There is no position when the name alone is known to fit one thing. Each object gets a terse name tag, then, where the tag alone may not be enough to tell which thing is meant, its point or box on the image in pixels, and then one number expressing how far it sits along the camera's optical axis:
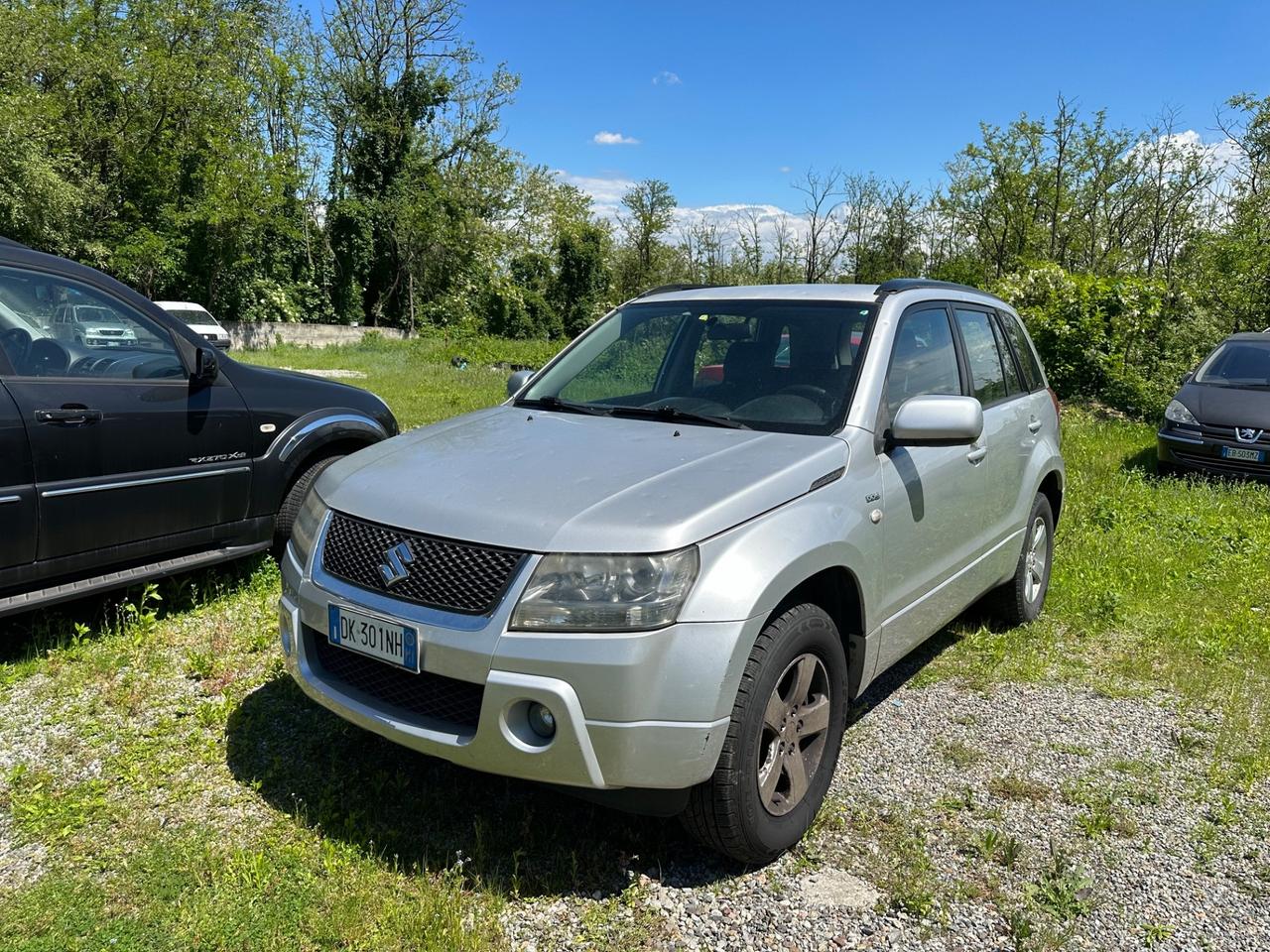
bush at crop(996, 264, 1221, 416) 14.67
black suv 3.98
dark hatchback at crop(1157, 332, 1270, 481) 8.46
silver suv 2.47
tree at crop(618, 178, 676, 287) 41.06
